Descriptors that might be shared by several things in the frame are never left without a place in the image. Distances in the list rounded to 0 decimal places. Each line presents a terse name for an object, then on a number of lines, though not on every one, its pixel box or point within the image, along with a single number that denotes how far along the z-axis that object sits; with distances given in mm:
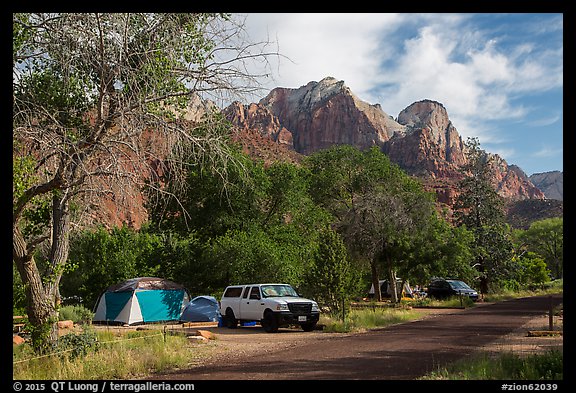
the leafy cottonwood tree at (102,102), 9555
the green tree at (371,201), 32781
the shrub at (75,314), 25875
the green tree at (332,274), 21203
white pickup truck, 19984
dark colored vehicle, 38906
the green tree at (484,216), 49750
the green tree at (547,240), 84600
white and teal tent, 26453
